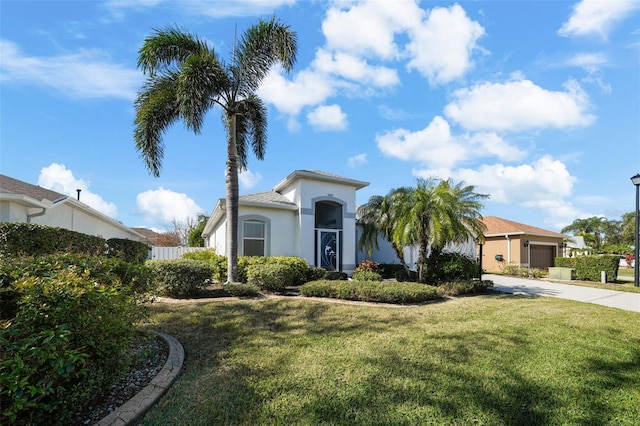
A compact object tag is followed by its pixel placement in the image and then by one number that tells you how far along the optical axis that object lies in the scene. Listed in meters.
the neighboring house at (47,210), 9.95
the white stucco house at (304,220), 15.27
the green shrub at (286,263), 12.86
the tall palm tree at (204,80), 10.95
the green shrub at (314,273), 14.02
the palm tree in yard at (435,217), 12.44
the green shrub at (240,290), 10.23
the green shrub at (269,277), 10.98
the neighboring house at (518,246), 25.00
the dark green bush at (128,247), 14.72
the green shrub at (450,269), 13.41
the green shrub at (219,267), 13.92
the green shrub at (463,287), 11.80
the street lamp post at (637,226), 14.42
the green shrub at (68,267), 3.64
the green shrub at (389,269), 18.06
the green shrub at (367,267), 15.37
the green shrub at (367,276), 12.75
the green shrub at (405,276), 15.28
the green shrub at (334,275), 13.99
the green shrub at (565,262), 20.20
